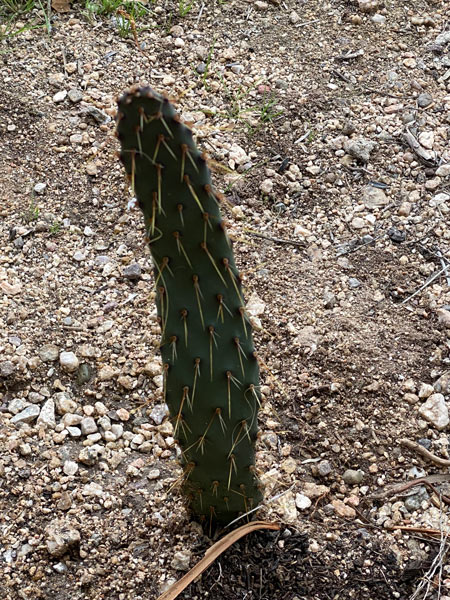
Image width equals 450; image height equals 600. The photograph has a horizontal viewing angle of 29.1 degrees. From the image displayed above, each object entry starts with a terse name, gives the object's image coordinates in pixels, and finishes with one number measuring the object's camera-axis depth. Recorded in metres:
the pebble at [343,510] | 2.37
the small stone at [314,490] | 2.41
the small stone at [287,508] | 2.35
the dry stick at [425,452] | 2.47
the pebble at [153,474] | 2.44
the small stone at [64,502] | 2.37
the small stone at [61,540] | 2.26
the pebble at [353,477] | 2.44
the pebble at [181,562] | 2.24
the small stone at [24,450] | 2.46
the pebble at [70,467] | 2.44
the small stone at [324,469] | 2.46
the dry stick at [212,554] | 2.14
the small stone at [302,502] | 2.38
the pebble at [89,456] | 2.45
